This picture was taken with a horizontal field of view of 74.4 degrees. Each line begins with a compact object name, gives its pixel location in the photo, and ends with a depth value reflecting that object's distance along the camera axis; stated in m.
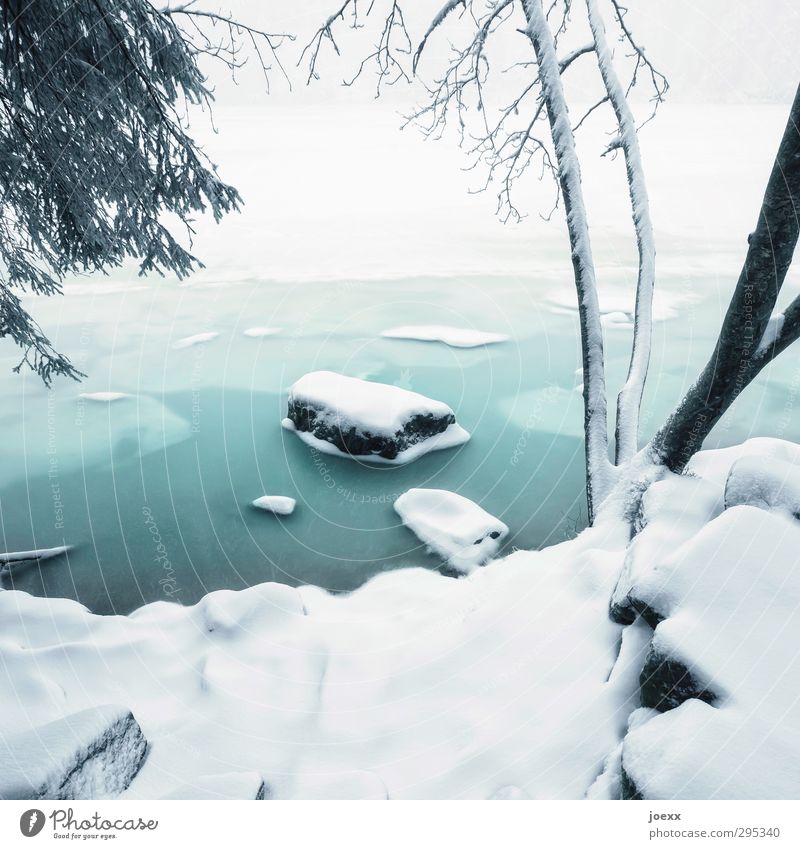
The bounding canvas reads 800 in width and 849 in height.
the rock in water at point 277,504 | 6.47
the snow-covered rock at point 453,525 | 5.52
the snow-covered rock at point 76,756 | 1.88
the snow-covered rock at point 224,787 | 2.05
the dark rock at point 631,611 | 2.50
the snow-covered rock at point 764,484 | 2.70
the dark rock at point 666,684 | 2.02
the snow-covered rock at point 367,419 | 7.24
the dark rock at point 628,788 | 1.78
